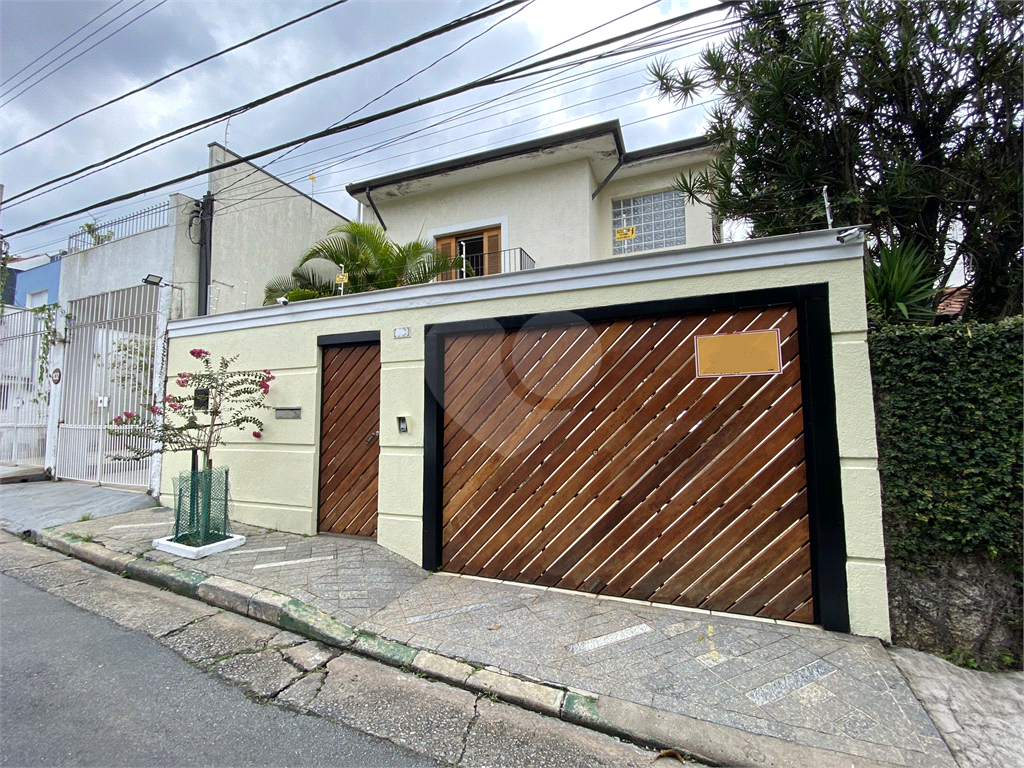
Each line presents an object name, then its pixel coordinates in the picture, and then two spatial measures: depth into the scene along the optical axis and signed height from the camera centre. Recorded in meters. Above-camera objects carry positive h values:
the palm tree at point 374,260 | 7.99 +2.71
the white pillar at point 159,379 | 6.87 +0.62
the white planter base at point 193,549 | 4.71 -1.29
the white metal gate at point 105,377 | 7.48 +0.74
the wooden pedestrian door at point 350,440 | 5.25 -0.23
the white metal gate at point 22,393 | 9.23 +0.58
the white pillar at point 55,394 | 8.55 +0.52
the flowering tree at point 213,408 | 5.09 +0.16
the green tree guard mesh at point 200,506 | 4.96 -0.90
